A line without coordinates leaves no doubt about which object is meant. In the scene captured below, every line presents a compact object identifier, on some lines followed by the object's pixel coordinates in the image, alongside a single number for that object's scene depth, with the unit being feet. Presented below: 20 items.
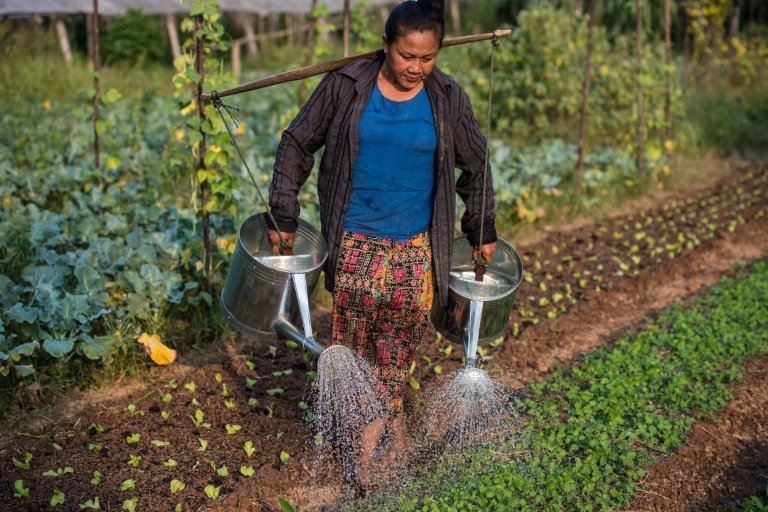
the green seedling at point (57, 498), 9.59
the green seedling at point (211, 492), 10.05
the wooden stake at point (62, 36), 43.49
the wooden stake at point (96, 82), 16.66
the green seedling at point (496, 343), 14.92
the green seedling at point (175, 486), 10.06
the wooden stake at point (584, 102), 22.84
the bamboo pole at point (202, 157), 13.46
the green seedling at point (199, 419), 11.59
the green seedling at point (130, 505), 9.59
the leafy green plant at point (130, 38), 44.73
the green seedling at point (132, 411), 11.77
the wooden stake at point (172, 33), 48.96
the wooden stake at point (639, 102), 24.49
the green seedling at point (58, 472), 10.25
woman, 8.99
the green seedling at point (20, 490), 9.75
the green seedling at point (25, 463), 10.32
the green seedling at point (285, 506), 9.13
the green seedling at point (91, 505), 9.60
